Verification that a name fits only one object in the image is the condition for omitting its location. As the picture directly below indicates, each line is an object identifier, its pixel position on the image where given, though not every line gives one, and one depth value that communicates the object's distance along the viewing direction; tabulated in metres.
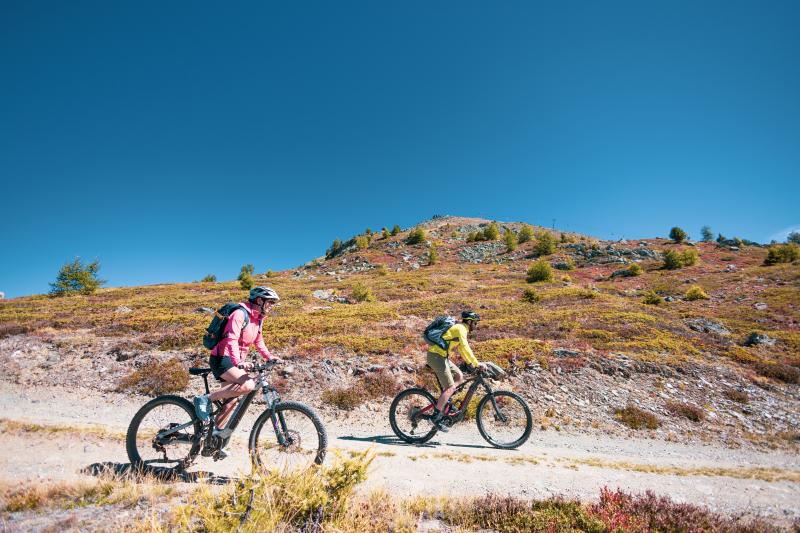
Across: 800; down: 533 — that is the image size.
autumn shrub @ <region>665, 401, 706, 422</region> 11.92
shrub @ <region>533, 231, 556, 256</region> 61.12
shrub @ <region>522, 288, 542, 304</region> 29.34
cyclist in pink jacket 5.50
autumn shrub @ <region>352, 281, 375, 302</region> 32.72
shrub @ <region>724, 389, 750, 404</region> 12.96
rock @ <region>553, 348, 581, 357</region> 15.61
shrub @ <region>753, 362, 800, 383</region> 14.41
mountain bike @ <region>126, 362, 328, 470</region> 5.53
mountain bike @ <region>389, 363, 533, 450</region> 8.38
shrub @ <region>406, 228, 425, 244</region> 74.75
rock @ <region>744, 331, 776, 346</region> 18.28
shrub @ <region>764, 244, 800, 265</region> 44.78
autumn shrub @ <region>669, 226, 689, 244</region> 65.27
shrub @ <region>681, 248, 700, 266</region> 47.47
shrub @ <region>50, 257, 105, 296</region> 42.56
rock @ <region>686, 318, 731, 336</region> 20.88
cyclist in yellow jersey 8.14
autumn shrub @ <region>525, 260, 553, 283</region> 41.91
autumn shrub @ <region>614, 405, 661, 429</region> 11.46
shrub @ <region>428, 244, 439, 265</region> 59.77
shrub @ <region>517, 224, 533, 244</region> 72.06
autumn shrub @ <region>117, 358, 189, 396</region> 12.31
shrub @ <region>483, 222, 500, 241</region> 74.12
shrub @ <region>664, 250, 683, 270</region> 47.09
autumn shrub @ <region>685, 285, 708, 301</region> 31.36
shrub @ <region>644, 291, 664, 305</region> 29.53
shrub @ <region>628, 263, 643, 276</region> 45.19
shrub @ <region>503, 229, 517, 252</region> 65.31
